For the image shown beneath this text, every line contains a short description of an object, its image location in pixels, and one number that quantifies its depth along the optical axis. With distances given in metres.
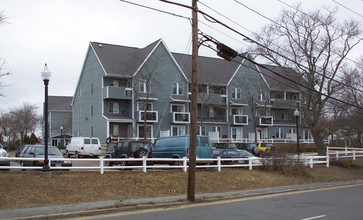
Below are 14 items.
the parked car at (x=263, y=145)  41.47
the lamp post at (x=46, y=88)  15.35
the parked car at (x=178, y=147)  20.75
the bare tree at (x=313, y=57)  31.67
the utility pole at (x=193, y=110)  14.27
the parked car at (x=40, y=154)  18.69
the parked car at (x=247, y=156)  22.55
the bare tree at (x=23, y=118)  62.87
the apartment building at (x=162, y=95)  43.97
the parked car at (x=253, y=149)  36.34
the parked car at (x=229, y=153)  24.80
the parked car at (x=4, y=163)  17.33
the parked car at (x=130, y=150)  21.50
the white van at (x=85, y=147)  33.50
